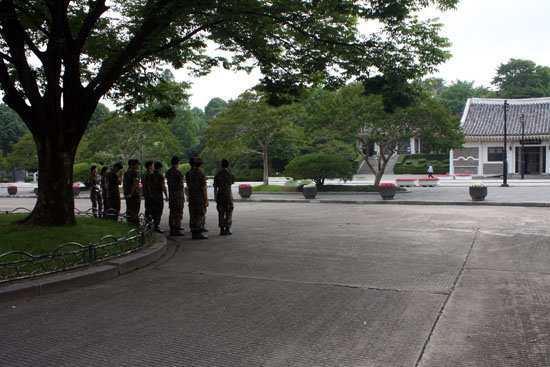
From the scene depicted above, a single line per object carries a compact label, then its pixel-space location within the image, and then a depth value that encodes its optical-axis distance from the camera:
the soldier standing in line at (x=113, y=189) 11.41
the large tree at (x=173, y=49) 8.14
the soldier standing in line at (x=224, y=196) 9.62
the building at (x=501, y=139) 39.03
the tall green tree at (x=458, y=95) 59.72
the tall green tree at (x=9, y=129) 65.38
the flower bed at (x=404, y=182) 29.31
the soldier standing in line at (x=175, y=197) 9.90
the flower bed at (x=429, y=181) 29.59
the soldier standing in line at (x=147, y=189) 10.26
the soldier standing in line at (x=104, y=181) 12.73
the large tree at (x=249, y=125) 25.78
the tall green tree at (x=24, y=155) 48.47
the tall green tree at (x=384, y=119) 22.03
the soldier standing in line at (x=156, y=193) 10.16
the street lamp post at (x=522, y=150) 37.31
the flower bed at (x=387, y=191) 19.06
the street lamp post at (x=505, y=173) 26.67
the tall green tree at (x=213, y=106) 90.49
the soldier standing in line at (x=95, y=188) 14.14
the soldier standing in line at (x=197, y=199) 9.30
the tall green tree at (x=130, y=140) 31.59
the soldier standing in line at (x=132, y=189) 10.51
